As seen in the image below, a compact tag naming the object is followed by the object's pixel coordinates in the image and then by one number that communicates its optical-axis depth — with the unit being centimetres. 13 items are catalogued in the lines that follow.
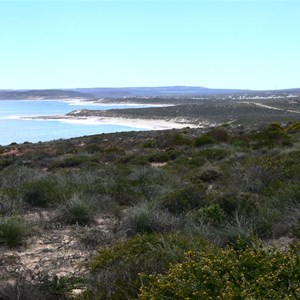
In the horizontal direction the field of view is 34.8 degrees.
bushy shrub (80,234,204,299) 404
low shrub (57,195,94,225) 791
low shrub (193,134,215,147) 2510
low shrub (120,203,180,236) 680
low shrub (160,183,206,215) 825
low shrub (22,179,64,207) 912
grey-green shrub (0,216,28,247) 655
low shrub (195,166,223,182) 1183
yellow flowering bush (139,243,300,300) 327
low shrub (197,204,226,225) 700
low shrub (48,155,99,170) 1903
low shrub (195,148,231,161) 1706
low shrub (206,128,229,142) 2736
